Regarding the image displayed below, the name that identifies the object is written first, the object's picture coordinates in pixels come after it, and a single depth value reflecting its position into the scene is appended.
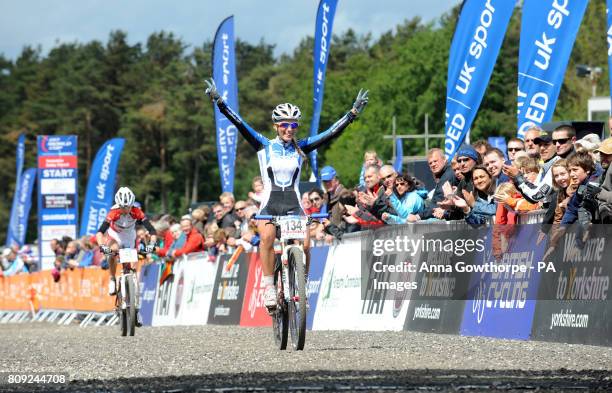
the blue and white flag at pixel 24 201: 55.78
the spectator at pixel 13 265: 42.18
